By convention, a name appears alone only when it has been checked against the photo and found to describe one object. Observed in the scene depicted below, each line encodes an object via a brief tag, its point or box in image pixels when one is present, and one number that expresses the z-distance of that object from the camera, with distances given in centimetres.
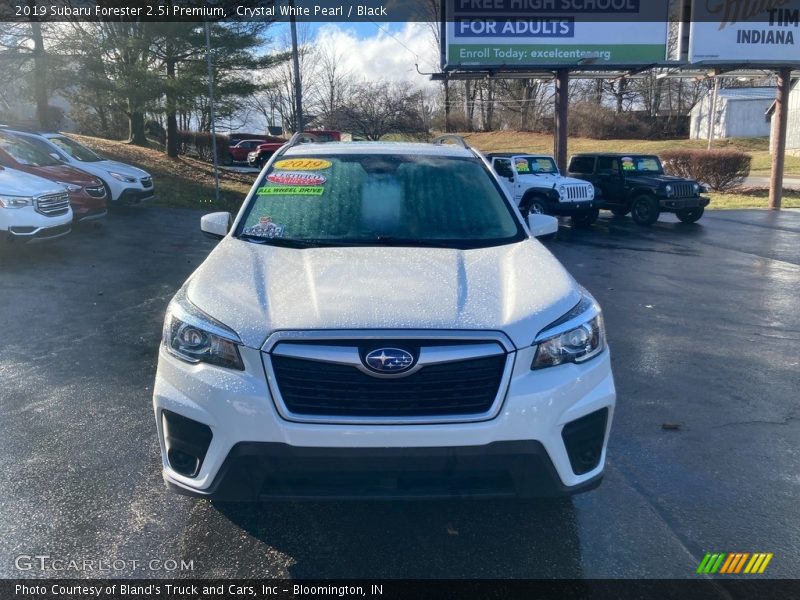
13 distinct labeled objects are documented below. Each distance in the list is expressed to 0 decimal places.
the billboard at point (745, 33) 2072
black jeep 1727
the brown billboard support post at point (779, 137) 2156
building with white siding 5544
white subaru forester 274
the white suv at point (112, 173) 1470
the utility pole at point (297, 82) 2030
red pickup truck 3462
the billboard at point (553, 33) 1992
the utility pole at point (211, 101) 1509
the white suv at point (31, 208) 988
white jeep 1661
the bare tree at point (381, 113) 2375
